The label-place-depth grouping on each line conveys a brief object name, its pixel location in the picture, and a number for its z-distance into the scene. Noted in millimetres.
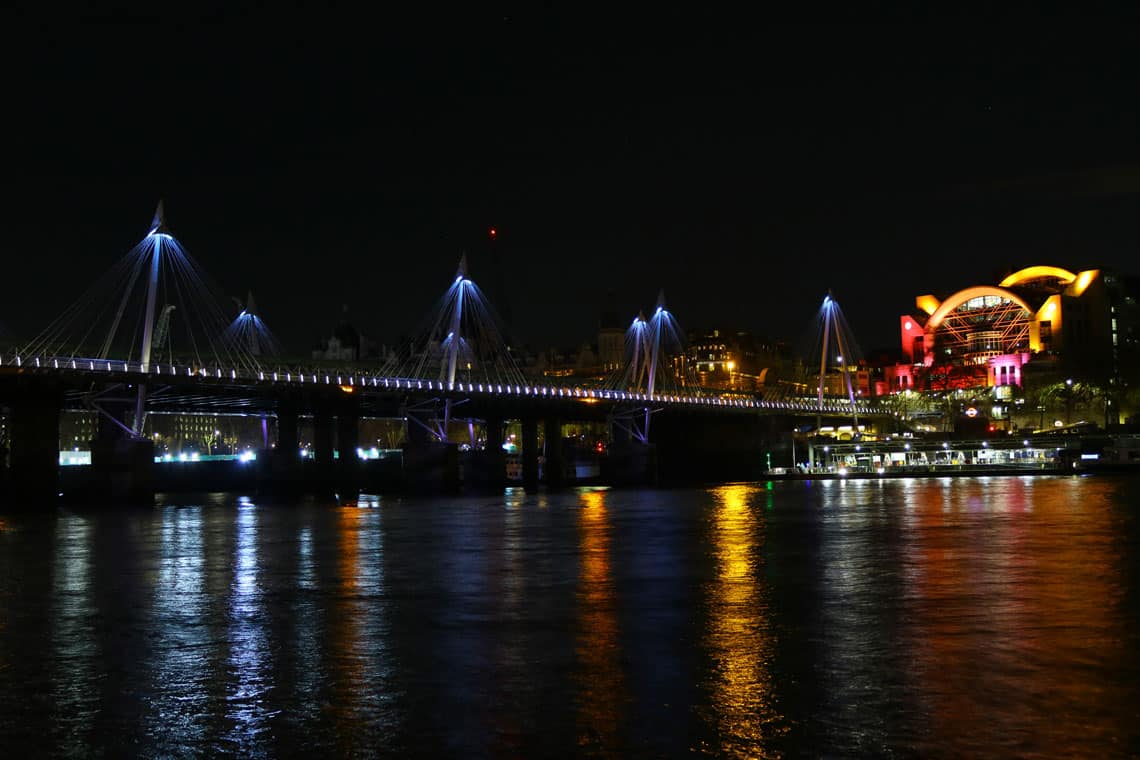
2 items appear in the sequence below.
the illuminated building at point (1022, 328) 171250
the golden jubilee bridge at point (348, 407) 83562
